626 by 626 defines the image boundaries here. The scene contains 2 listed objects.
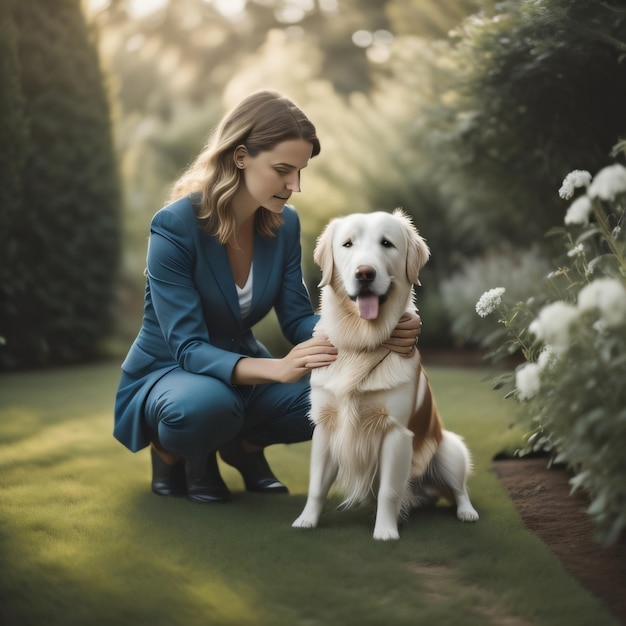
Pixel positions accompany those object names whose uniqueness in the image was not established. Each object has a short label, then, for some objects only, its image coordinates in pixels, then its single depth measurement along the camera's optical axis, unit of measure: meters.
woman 2.68
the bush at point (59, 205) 6.20
